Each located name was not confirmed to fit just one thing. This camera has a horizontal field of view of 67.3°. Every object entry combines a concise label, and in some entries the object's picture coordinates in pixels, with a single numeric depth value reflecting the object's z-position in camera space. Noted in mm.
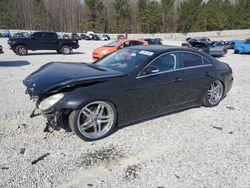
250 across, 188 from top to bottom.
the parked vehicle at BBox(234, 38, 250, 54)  14895
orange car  10172
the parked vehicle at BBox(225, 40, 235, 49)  19298
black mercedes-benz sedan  2926
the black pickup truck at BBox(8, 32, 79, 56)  12845
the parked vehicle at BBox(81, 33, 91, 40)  40112
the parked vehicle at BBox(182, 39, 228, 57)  13148
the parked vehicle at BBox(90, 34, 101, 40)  39888
